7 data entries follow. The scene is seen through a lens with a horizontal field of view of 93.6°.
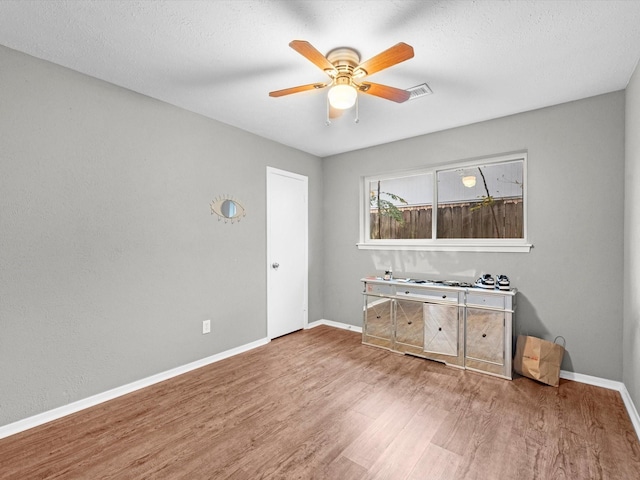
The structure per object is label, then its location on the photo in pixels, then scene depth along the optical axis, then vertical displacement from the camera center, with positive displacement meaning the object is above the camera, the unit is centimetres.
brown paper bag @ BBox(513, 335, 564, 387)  264 -110
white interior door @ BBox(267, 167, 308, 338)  384 -21
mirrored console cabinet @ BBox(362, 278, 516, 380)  283 -91
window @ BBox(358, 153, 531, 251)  322 +36
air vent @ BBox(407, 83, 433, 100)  250 +125
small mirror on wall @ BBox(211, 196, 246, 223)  323 +30
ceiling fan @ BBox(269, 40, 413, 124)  186 +104
